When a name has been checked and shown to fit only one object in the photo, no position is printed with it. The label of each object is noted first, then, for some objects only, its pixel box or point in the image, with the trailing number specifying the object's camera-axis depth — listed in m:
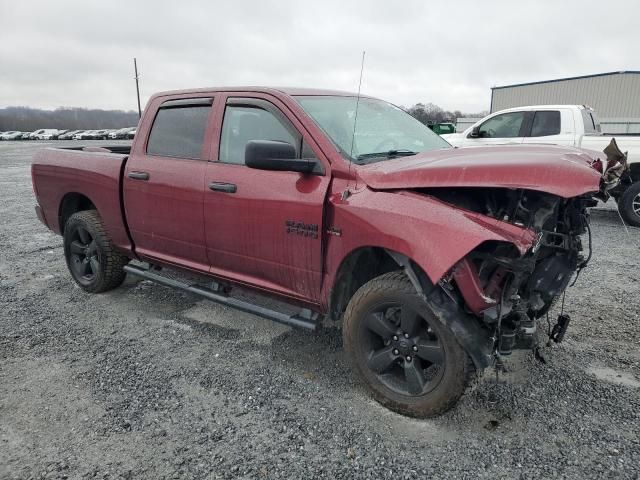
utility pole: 42.84
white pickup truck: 7.86
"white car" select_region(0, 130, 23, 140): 54.41
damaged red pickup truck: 2.50
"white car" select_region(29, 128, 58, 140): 55.11
